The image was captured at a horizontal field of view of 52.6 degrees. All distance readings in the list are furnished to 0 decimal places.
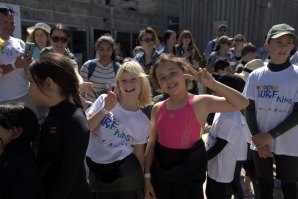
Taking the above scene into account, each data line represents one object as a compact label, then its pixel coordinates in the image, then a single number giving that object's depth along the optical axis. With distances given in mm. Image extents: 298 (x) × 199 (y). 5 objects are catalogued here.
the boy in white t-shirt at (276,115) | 2648
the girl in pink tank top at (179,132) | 2164
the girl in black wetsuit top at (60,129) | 1588
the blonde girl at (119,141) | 2246
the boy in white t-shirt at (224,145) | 2629
